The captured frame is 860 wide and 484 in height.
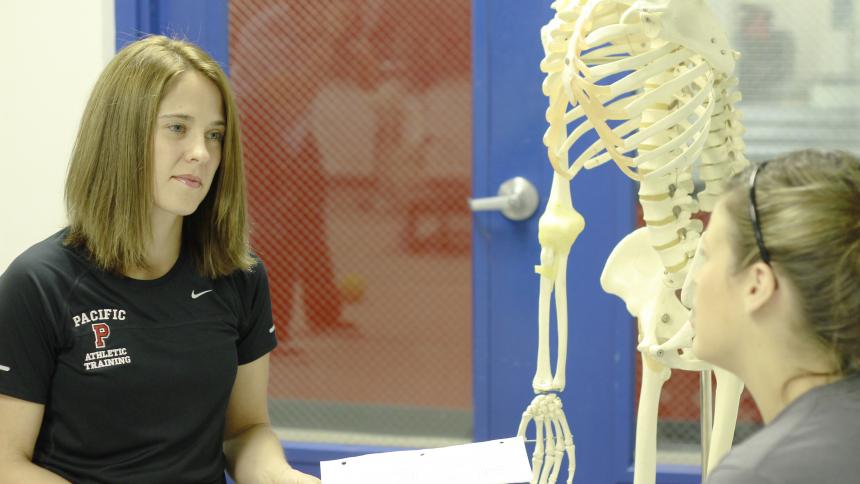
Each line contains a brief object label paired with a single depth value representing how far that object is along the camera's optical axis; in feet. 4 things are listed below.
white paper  10.12
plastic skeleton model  10.42
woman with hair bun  8.53
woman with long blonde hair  10.34
